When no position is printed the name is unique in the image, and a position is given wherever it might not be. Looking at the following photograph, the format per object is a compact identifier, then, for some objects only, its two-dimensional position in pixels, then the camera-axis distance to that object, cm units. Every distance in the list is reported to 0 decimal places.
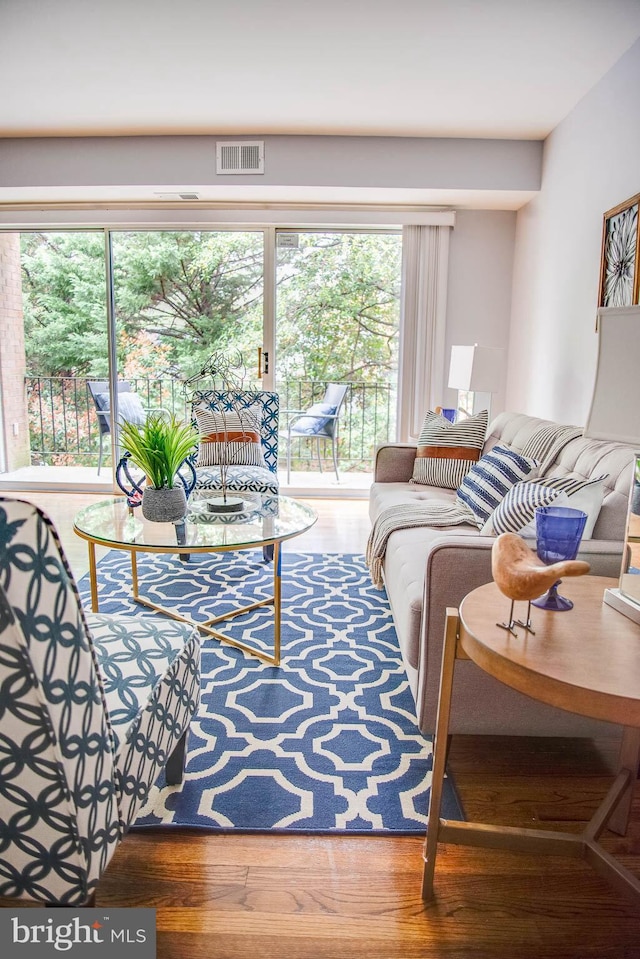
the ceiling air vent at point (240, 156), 418
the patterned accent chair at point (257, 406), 394
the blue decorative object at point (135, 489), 272
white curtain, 486
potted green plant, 242
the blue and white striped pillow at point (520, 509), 204
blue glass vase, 138
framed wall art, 294
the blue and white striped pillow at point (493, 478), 259
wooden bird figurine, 120
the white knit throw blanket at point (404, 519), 264
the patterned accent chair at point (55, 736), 90
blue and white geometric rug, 166
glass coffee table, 225
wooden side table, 105
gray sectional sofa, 175
